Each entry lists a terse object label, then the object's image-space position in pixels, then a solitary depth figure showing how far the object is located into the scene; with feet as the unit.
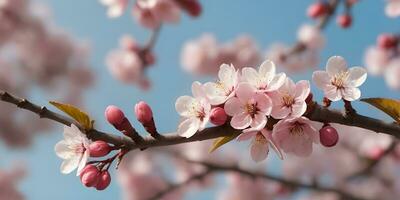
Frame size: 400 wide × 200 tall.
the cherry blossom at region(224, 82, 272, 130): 2.91
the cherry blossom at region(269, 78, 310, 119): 2.90
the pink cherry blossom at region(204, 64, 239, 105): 2.95
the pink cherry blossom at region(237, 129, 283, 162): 2.95
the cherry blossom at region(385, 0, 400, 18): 4.34
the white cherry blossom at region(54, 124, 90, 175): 2.97
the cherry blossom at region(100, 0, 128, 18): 5.18
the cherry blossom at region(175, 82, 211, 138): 2.95
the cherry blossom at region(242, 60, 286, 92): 2.95
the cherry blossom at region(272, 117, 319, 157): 2.95
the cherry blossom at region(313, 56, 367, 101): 2.97
